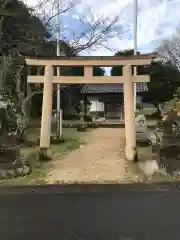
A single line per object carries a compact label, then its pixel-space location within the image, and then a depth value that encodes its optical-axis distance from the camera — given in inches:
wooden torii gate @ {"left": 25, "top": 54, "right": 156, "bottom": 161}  219.3
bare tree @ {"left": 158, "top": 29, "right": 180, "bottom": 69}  630.0
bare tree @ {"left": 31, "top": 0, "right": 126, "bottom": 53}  288.7
